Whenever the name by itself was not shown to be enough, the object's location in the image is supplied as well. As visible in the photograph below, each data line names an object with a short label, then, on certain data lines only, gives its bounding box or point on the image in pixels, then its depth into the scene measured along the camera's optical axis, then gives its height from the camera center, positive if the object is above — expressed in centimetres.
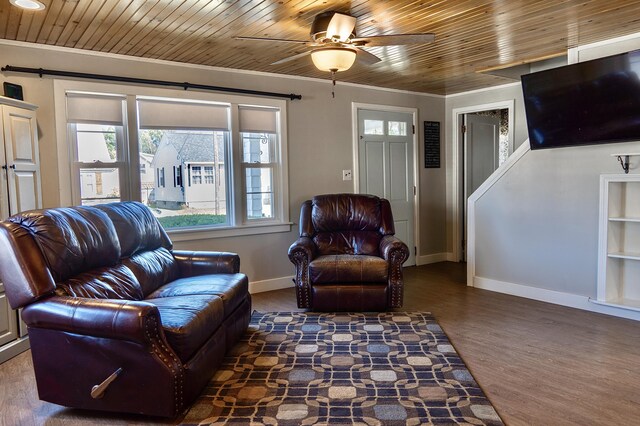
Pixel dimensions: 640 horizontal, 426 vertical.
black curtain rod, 337 +94
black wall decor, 585 +49
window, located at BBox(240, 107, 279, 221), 455 +27
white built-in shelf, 360 -56
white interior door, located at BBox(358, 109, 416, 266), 534 +25
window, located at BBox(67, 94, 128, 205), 366 +35
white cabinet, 291 +10
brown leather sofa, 208 -70
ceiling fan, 278 +92
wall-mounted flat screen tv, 329 +62
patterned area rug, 217 -115
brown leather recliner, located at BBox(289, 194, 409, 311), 374 -83
